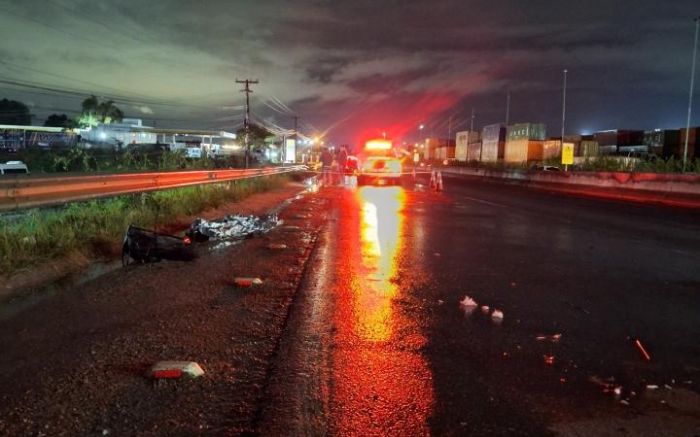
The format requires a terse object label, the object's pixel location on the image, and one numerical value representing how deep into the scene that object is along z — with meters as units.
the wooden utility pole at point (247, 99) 52.84
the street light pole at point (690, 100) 28.19
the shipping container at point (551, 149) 50.47
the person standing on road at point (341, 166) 36.66
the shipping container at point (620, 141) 56.28
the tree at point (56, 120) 106.23
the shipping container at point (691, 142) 40.46
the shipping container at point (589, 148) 49.94
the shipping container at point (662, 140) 45.97
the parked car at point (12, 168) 23.16
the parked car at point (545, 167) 45.01
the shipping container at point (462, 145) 69.62
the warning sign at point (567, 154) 37.56
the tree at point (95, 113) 92.19
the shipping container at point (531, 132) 51.66
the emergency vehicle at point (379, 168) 34.94
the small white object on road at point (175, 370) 3.88
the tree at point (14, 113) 94.31
